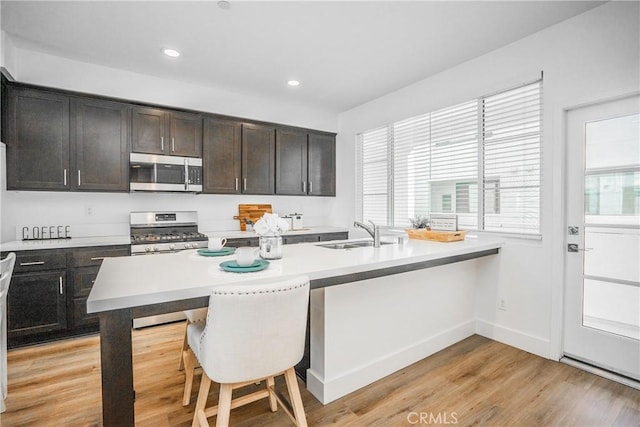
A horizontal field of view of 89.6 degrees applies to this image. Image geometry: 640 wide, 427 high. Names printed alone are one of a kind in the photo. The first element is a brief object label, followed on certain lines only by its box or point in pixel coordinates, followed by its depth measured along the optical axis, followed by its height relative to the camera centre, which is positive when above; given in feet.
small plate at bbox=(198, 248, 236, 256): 7.13 -1.03
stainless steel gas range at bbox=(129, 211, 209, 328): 10.88 -1.06
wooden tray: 9.80 -0.92
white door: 7.63 -0.80
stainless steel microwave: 11.51 +1.25
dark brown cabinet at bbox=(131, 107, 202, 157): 11.53 +2.77
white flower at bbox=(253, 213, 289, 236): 6.52 -0.38
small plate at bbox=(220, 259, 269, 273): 5.41 -1.06
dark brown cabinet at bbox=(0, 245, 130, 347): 9.29 -2.59
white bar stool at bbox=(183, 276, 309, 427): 4.26 -1.78
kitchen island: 4.27 -1.79
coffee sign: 10.62 -0.84
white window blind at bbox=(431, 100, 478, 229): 10.91 +1.59
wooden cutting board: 14.52 -0.33
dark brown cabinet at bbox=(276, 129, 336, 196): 14.96 +2.09
